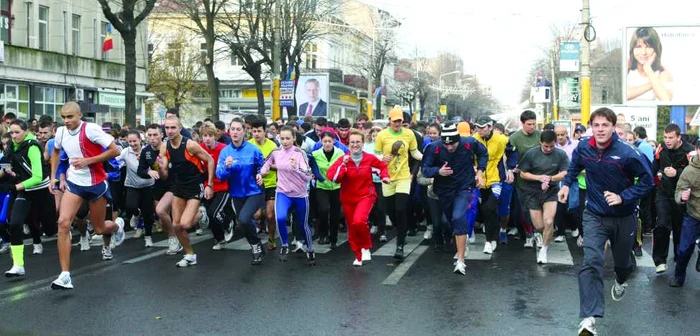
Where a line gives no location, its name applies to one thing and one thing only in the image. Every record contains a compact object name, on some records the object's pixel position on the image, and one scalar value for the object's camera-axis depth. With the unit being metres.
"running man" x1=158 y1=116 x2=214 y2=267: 10.51
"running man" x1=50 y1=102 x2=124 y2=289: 9.12
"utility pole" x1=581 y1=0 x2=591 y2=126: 24.78
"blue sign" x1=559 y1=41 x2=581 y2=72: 28.20
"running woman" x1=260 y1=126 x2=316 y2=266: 10.77
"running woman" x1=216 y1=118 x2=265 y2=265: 10.73
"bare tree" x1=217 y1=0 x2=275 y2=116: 39.16
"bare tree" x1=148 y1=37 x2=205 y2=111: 62.28
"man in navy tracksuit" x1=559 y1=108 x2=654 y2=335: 7.13
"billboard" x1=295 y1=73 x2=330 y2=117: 31.09
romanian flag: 38.26
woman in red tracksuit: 10.76
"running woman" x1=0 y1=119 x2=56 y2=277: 9.77
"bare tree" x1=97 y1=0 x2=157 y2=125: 22.66
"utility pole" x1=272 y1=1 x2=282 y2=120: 30.19
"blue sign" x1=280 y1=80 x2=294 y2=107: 28.61
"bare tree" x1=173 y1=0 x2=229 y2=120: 32.94
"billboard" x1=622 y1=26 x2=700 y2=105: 34.62
